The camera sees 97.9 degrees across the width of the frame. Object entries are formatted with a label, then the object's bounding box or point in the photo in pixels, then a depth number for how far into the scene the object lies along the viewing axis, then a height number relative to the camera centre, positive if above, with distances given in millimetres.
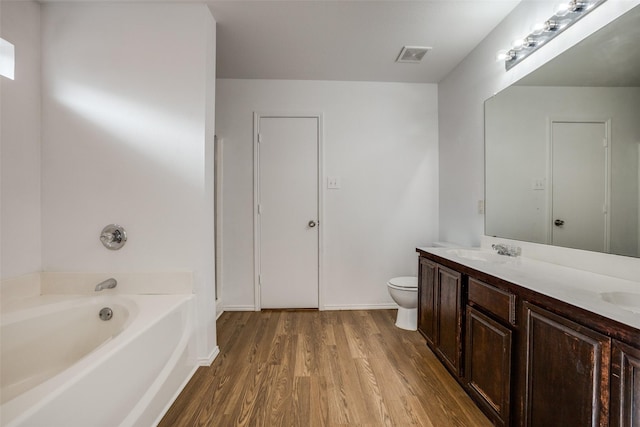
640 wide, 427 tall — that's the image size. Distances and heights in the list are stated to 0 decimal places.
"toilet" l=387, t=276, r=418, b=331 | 2396 -767
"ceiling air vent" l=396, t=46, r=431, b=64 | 2328 +1378
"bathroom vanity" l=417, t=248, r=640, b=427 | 812 -491
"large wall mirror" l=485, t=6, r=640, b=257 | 1193 +344
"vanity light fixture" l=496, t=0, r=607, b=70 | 1383 +1031
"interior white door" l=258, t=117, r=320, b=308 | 2912 +35
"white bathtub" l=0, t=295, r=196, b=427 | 871 -645
